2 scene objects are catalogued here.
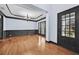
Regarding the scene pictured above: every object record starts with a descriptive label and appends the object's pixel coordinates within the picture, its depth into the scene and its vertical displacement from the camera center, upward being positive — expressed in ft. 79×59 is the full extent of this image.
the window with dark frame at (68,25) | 5.77 +0.39
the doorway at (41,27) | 14.47 +0.32
